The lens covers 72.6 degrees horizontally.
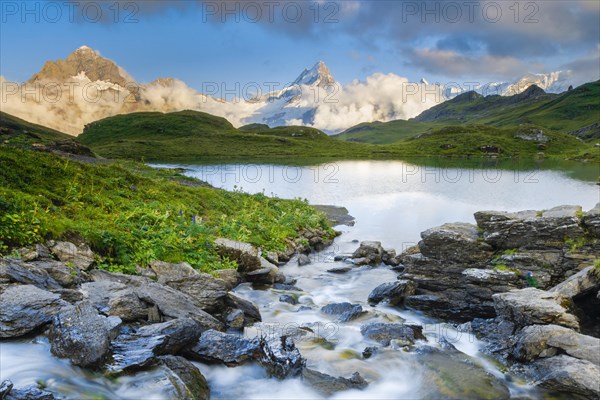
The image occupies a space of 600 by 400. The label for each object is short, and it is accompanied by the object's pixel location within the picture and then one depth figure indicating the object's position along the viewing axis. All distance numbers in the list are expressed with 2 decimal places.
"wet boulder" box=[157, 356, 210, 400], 7.70
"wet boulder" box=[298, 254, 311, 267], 22.17
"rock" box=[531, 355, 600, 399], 8.88
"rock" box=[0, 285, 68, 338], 8.17
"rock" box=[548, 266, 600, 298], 12.63
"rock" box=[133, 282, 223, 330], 10.59
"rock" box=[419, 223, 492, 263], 17.14
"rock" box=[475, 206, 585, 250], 15.74
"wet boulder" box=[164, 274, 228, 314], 12.47
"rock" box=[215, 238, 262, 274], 17.91
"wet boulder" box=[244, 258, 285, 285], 17.52
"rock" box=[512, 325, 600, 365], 9.74
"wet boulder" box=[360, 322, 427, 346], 11.97
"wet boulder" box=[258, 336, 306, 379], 9.49
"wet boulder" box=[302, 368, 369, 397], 9.21
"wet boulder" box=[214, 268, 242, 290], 15.80
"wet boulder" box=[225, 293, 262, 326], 12.88
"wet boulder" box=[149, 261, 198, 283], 13.78
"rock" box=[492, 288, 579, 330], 11.41
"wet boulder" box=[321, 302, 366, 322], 13.93
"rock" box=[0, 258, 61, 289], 9.65
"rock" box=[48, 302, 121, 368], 7.70
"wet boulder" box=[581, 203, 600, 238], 15.20
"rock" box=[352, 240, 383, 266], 22.44
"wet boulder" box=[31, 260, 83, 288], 10.89
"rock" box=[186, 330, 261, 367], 9.43
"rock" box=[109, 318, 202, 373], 8.00
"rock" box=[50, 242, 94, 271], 12.34
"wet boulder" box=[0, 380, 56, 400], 6.34
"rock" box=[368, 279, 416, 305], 16.17
